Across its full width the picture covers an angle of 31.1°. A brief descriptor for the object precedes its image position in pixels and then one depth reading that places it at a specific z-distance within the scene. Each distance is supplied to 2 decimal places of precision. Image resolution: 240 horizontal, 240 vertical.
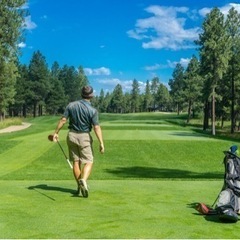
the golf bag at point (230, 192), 6.67
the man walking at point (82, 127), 8.82
